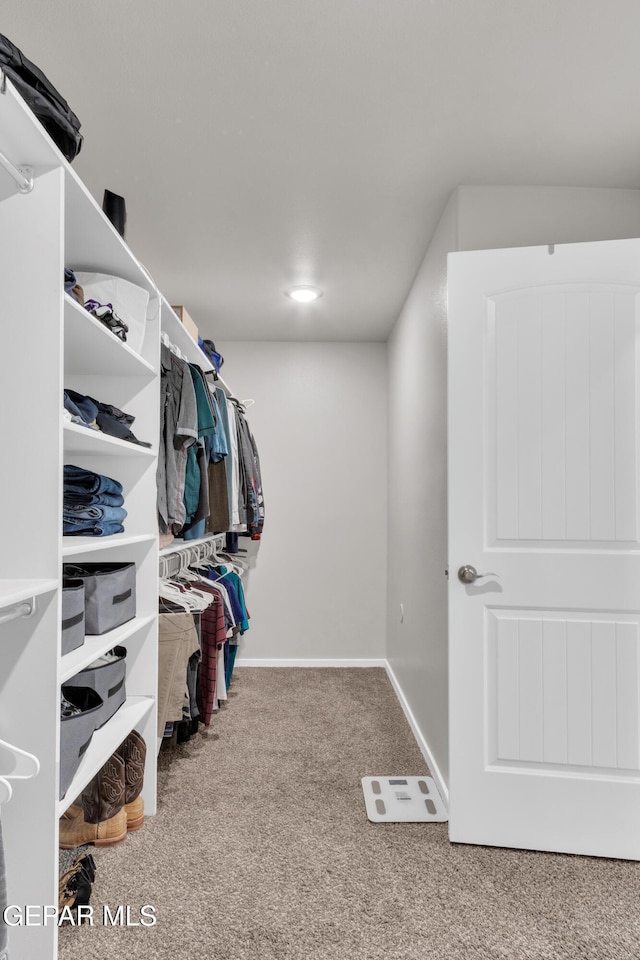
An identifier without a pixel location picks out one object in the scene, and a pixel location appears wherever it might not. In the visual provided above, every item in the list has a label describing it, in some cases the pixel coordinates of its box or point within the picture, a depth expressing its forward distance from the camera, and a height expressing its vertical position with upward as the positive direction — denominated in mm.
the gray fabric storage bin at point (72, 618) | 1632 -357
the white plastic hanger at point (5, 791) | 1133 -557
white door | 2104 -220
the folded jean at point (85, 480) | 1971 +16
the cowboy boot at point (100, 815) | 2105 -1122
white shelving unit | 1386 -29
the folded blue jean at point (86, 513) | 1890 -89
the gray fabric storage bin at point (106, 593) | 1915 -349
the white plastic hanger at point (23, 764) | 1240 -563
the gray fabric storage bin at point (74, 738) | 1586 -670
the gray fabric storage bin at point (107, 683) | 1871 -620
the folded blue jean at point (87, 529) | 1887 -138
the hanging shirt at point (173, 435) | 2467 +201
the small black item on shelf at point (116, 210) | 2121 +940
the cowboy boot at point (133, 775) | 2225 -1042
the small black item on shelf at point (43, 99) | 1265 +847
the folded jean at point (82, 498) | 1938 -41
